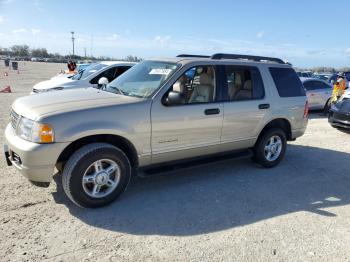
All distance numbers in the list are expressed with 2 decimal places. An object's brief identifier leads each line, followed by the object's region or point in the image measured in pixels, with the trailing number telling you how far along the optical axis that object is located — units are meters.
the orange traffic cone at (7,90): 15.99
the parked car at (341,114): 9.31
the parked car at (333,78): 19.02
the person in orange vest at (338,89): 13.12
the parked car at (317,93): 12.62
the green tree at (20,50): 126.50
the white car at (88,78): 9.51
